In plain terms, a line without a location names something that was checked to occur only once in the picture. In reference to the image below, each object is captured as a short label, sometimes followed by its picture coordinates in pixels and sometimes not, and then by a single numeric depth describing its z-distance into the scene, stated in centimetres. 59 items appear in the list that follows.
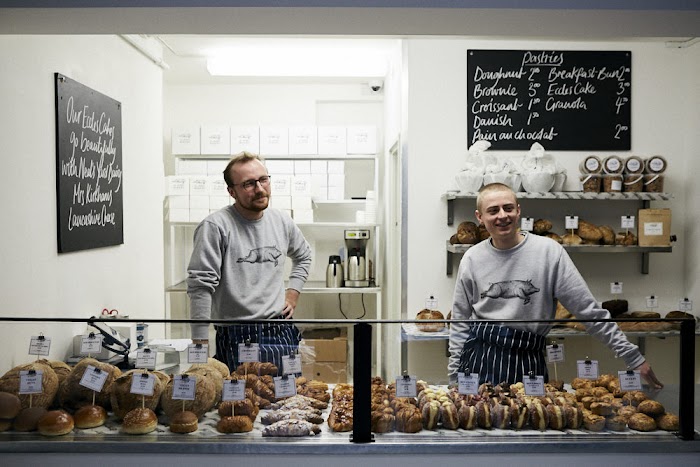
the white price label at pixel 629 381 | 204
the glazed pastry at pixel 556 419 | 199
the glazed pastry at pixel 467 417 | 199
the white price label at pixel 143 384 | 198
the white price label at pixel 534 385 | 202
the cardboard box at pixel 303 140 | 617
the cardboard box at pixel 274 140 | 616
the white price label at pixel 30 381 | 201
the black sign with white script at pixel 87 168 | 327
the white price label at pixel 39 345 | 209
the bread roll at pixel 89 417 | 197
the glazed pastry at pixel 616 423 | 200
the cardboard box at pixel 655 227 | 425
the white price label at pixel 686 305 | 436
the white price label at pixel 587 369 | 204
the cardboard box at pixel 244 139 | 619
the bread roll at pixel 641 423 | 199
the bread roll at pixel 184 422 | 196
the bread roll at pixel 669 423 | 200
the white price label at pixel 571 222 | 427
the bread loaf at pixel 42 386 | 200
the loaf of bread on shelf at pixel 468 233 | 422
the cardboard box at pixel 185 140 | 622
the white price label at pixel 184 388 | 198
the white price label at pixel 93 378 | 201
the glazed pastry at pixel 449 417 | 199
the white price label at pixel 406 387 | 203
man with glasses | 272
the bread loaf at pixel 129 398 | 199
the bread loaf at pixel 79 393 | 202
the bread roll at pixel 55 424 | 195
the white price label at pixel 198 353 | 203
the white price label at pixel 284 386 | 202
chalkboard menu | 443
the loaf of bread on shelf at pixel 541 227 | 426
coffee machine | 609
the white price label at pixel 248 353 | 201
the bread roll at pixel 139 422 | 195
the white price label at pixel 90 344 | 205
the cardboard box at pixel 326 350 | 202
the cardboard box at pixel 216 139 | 620
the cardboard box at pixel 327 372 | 208
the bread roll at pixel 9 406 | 199
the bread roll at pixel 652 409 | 201
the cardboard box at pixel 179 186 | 591
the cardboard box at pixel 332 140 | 615
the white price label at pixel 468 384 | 201
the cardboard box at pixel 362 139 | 614
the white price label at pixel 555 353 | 209
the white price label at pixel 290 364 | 202
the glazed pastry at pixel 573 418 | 200
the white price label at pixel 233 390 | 198
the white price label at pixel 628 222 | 429
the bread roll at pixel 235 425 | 196
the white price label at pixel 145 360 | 204
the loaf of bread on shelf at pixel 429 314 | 428
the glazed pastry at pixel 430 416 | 199
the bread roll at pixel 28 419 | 198
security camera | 650
